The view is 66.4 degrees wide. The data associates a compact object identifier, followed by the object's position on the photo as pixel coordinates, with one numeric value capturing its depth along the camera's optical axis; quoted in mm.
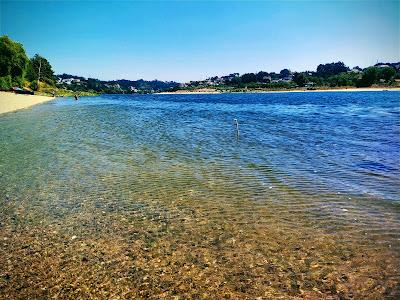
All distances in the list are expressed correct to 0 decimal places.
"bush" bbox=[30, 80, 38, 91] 118612
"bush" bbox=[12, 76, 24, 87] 96606
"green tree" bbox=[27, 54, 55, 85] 146875
